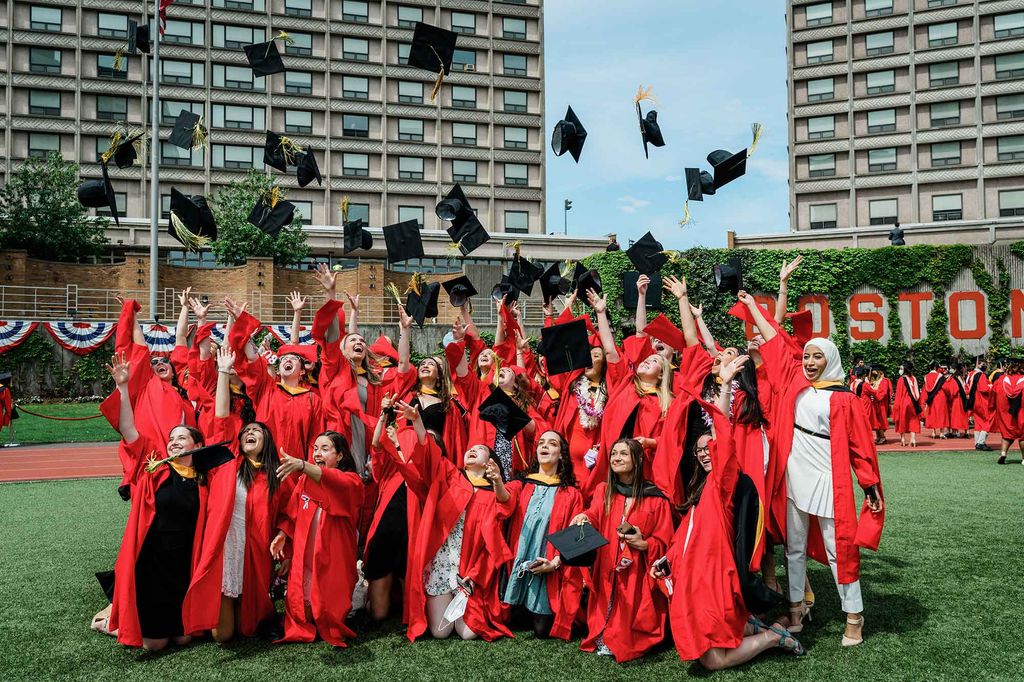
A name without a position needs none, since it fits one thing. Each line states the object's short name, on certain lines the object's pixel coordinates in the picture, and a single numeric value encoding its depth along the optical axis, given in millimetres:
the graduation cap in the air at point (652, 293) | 9695
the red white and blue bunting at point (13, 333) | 23859
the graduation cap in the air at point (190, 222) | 9328
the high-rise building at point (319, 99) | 46000
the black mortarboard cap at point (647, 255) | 8188
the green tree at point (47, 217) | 33688
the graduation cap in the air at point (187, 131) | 10706
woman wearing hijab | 4867
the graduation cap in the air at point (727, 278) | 7965
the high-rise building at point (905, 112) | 47531
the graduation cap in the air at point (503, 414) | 5789
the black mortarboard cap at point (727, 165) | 8203
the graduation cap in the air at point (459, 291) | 7730
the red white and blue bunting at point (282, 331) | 25281
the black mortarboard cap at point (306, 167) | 9836
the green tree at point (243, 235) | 34969
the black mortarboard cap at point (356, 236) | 9570
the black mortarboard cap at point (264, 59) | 10883
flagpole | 18172
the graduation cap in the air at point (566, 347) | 6414
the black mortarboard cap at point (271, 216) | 9133
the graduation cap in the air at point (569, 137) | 8703
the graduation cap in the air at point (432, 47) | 8992
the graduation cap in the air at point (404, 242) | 8656
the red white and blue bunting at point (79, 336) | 24578
